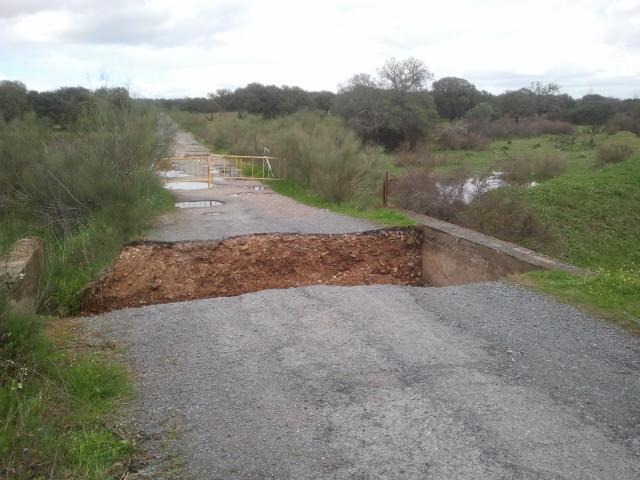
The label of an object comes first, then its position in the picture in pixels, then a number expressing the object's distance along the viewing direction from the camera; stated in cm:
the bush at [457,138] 4438
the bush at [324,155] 1742
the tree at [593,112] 6579
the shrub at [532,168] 2995
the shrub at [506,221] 1678
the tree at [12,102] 2191
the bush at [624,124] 5452
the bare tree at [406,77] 4541
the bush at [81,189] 1074
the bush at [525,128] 5650
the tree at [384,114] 3797
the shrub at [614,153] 3503
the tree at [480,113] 5954
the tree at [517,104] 7344
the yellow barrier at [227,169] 2275
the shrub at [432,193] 1781
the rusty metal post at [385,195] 1630
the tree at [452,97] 6488
